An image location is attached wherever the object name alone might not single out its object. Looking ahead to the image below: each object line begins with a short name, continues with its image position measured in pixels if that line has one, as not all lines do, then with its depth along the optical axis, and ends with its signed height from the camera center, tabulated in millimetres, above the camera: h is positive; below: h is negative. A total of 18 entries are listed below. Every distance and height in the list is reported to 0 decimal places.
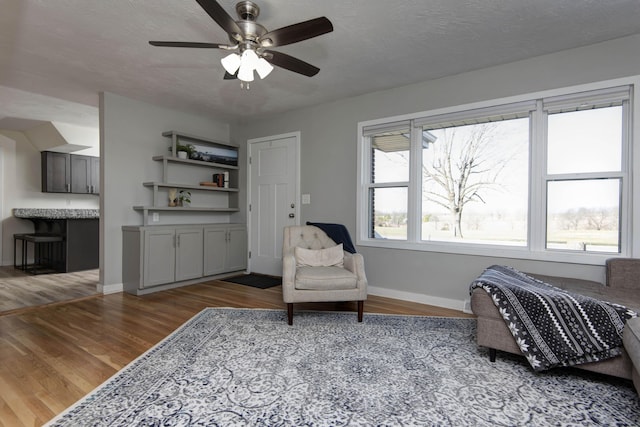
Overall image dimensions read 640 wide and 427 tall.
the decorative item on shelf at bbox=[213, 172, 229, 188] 5004 +442
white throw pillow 3312 -508
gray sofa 1824 -569
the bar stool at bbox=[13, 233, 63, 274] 5145 -778
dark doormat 4340 -1027
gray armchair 2838 -675
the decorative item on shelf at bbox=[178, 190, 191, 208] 4598 +119
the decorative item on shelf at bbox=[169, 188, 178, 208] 4457 +139
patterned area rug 1566 -1013
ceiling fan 1845 +1040
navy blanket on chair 3504 -291
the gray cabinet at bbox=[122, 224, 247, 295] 3779 -609
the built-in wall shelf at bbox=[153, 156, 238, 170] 4258 +638
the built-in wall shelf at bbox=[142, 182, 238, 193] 4176 +289
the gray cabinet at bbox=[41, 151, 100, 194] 5938 +637
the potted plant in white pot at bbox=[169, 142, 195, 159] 4441 +796
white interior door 4617 +171
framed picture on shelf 4721 +808
